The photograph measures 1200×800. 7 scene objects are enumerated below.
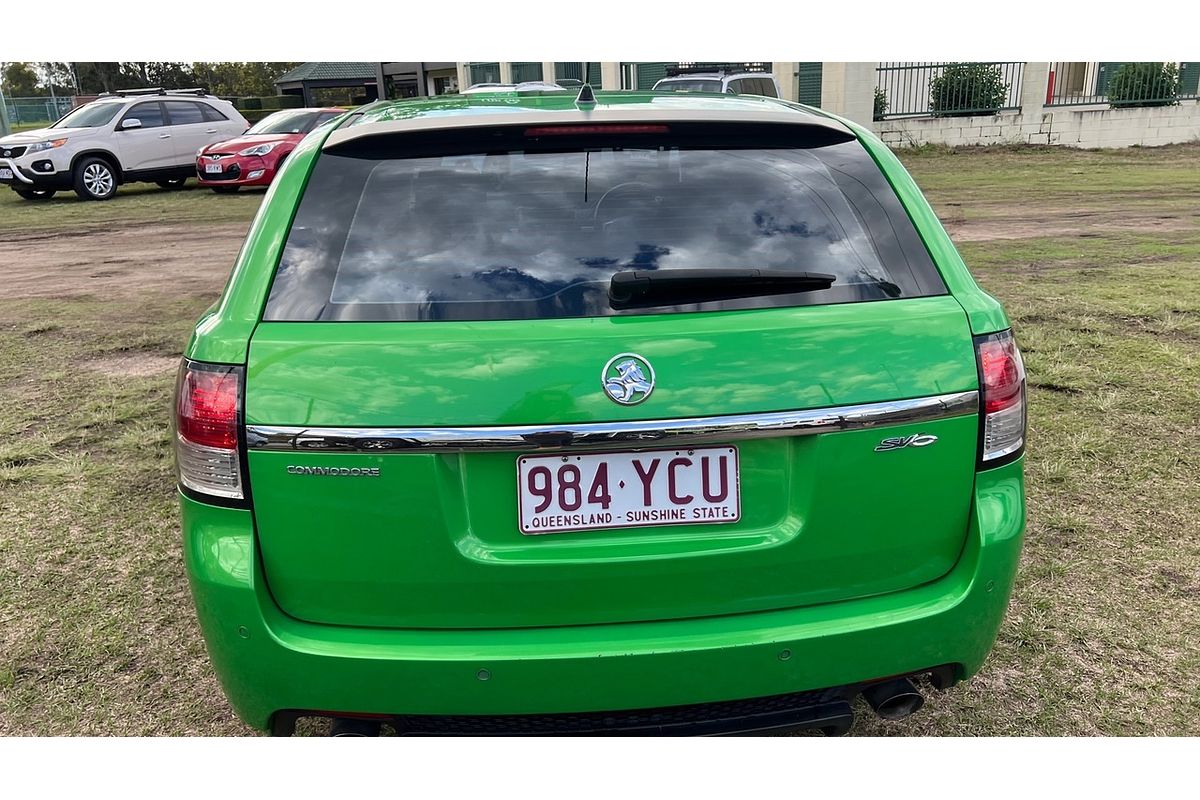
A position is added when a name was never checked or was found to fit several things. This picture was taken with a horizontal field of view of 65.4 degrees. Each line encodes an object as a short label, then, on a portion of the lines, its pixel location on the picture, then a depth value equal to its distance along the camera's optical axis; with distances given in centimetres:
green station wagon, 186
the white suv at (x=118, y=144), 1598
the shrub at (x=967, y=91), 2052
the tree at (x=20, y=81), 7169
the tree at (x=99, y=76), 6291
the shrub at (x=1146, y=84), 2088
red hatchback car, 1611
